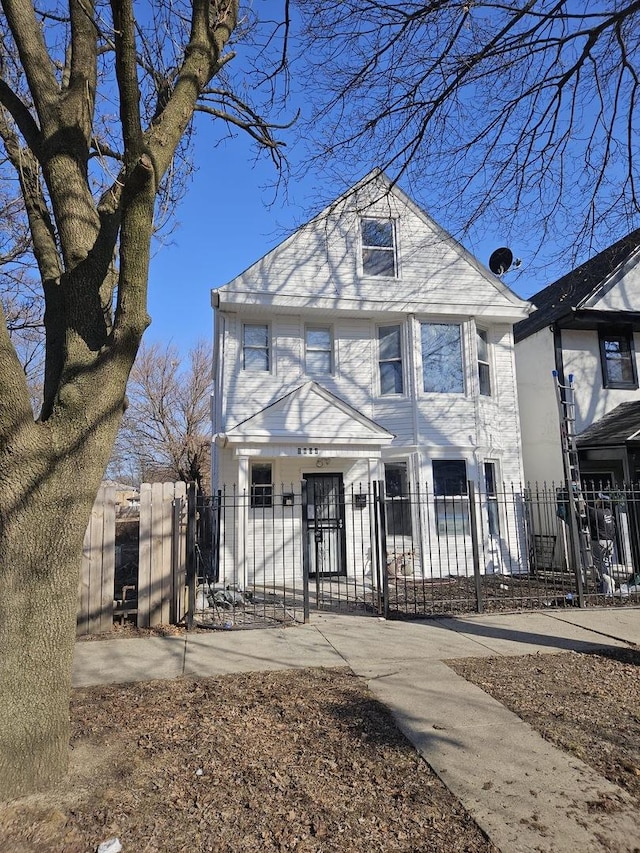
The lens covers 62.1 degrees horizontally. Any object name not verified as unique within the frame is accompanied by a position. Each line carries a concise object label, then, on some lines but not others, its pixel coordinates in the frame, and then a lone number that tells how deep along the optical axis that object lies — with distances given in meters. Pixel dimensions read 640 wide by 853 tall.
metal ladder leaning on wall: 8.43
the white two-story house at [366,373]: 11.47
